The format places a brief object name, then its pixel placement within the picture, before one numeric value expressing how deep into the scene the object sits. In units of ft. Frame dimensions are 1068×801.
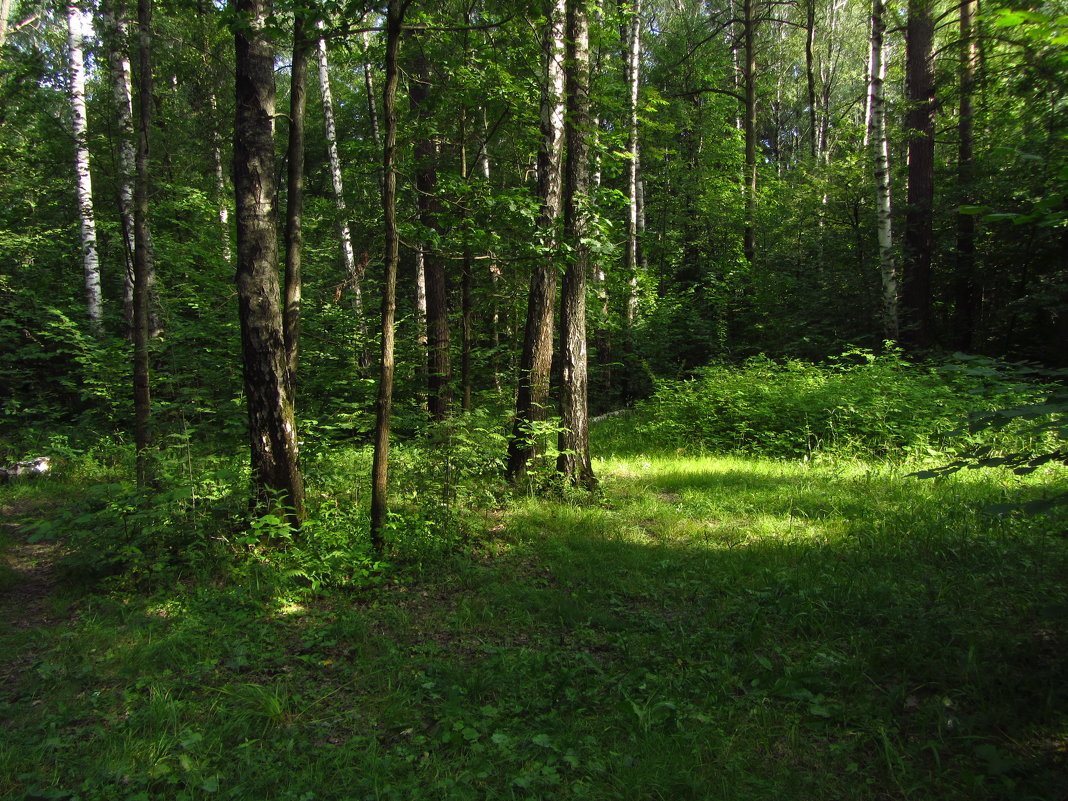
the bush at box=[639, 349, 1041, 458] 27.78
